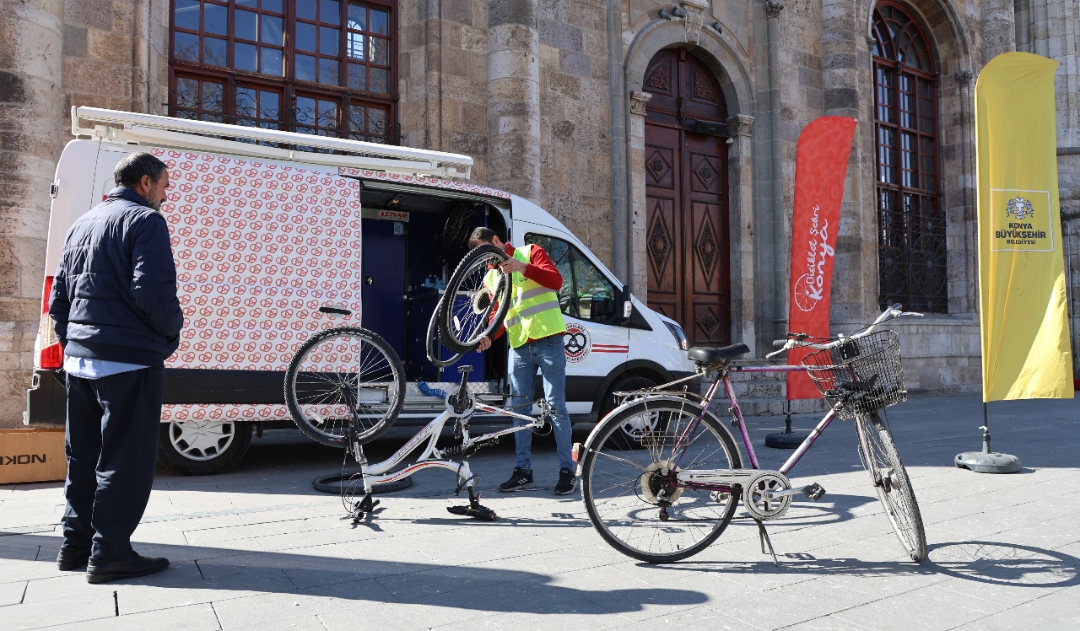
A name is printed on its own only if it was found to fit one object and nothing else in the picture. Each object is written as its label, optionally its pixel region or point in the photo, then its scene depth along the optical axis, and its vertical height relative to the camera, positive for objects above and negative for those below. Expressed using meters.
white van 6.04 +0.77
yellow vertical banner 6.66 +0.83
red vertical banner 9.06 +1.41
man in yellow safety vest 5.58 -0.02
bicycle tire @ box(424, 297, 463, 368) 5.13 +0.02
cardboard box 6.28 -0.85
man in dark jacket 3.66 -0.10
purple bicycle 3.91 -0.60
